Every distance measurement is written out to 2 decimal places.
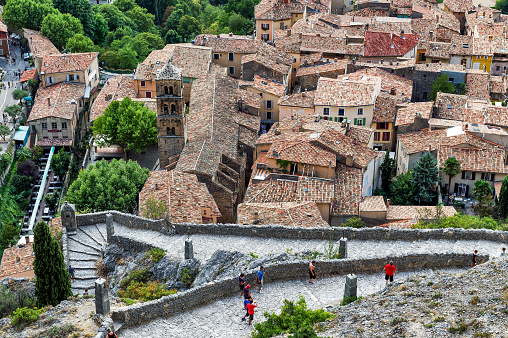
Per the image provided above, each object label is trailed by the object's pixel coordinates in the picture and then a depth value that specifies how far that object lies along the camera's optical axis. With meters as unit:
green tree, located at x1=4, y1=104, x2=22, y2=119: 89.75
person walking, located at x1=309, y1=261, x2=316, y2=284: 33.62
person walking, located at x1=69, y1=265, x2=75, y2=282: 42.43
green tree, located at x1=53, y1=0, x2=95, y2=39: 119.81
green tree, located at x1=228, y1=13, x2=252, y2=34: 121.62
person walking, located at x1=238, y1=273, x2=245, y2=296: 32.53
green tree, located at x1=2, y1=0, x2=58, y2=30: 112.12
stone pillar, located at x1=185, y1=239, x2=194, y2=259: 38.41
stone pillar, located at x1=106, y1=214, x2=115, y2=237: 43.25
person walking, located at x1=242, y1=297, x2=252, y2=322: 30.52
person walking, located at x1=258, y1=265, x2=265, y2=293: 33.03
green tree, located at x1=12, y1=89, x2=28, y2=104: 94.19
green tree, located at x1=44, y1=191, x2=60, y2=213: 74.56
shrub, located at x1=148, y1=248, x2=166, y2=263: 39.88
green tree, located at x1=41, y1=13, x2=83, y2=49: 109.44
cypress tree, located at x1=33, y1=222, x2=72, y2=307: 36.72
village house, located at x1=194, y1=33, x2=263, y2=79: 92.44
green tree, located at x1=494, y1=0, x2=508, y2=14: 138.75
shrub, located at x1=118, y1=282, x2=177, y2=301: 35.03
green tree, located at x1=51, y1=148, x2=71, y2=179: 80.06
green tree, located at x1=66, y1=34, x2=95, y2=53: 106.56
